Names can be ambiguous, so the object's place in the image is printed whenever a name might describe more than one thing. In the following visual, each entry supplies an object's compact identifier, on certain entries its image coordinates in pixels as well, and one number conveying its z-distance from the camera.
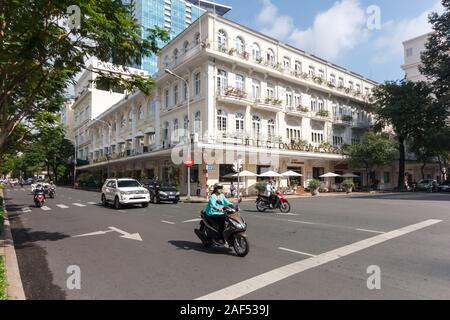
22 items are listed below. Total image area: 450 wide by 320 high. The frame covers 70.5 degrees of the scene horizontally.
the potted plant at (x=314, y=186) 30.70
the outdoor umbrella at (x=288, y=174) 29.89
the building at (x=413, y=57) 64.81
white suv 17.52
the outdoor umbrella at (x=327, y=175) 34.12
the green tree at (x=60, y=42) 6.32
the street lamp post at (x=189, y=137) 25.52
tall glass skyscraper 48.66
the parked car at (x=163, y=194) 21.47
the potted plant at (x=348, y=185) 33.59
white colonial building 27.80
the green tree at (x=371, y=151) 35.44
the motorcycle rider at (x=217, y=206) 7.20
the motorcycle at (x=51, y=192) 26.73
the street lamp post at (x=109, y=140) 50.67
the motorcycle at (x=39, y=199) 19.09
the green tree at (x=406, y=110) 37.47
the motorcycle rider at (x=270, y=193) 15.66
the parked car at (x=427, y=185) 39.00
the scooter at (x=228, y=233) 6.77
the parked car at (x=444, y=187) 38.84
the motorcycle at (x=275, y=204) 15.43
